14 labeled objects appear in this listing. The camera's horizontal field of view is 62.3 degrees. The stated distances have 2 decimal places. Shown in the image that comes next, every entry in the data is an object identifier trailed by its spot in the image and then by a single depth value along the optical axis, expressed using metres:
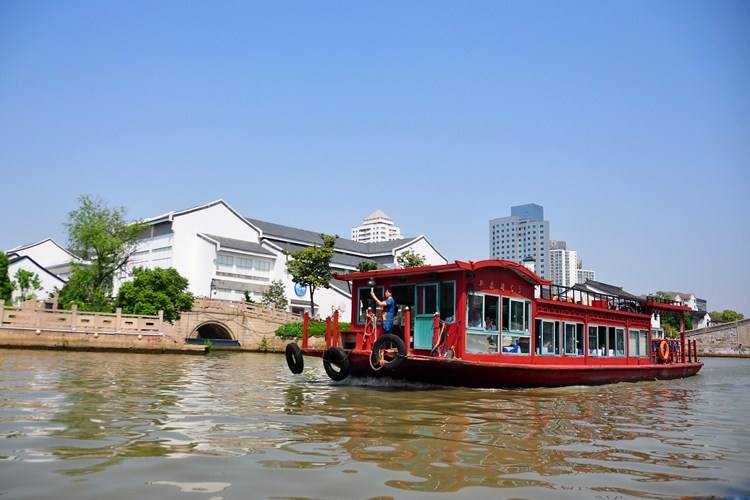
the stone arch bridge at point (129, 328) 23.42
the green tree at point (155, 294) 29.25
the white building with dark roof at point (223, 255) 38.16
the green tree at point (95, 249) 33.06
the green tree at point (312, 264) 35.69
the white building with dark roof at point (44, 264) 38.97
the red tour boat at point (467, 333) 11.09
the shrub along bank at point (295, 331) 34.25
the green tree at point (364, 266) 37.25
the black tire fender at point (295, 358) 12.84
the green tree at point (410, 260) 40.09
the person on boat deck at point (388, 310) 11.60
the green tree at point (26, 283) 36.50
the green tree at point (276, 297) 38.94
